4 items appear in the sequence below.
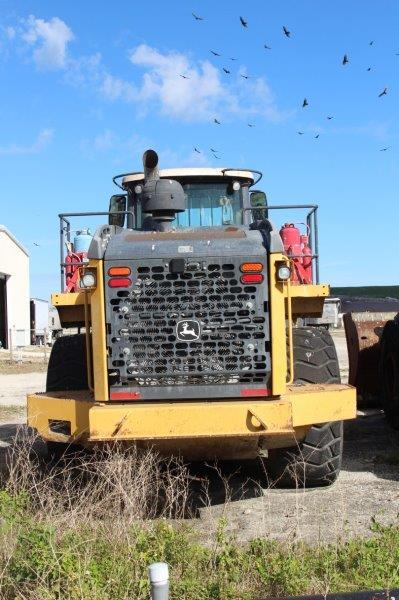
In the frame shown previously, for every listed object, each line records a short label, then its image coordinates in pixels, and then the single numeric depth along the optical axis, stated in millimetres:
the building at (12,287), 41156
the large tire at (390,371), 8398
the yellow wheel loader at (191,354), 5465
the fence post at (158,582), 3330
